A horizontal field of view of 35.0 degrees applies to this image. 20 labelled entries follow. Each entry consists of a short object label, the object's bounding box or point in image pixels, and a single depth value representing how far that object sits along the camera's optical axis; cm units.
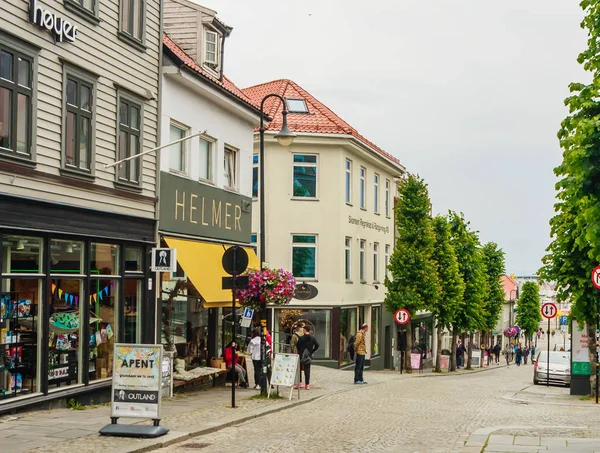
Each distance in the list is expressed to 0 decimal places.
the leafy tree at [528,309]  11618
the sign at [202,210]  2179
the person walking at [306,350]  2525
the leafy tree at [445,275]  5288
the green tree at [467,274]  5944
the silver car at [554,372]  3759
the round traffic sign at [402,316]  4113
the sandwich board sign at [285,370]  2100
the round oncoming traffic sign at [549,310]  3200
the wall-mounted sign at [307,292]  3669
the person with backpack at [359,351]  2764
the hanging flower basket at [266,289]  2288
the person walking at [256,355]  2280
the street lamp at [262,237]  2173
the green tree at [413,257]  4612
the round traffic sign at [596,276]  2166
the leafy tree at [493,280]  7425
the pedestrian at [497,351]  8681
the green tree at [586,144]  1095
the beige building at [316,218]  4003
